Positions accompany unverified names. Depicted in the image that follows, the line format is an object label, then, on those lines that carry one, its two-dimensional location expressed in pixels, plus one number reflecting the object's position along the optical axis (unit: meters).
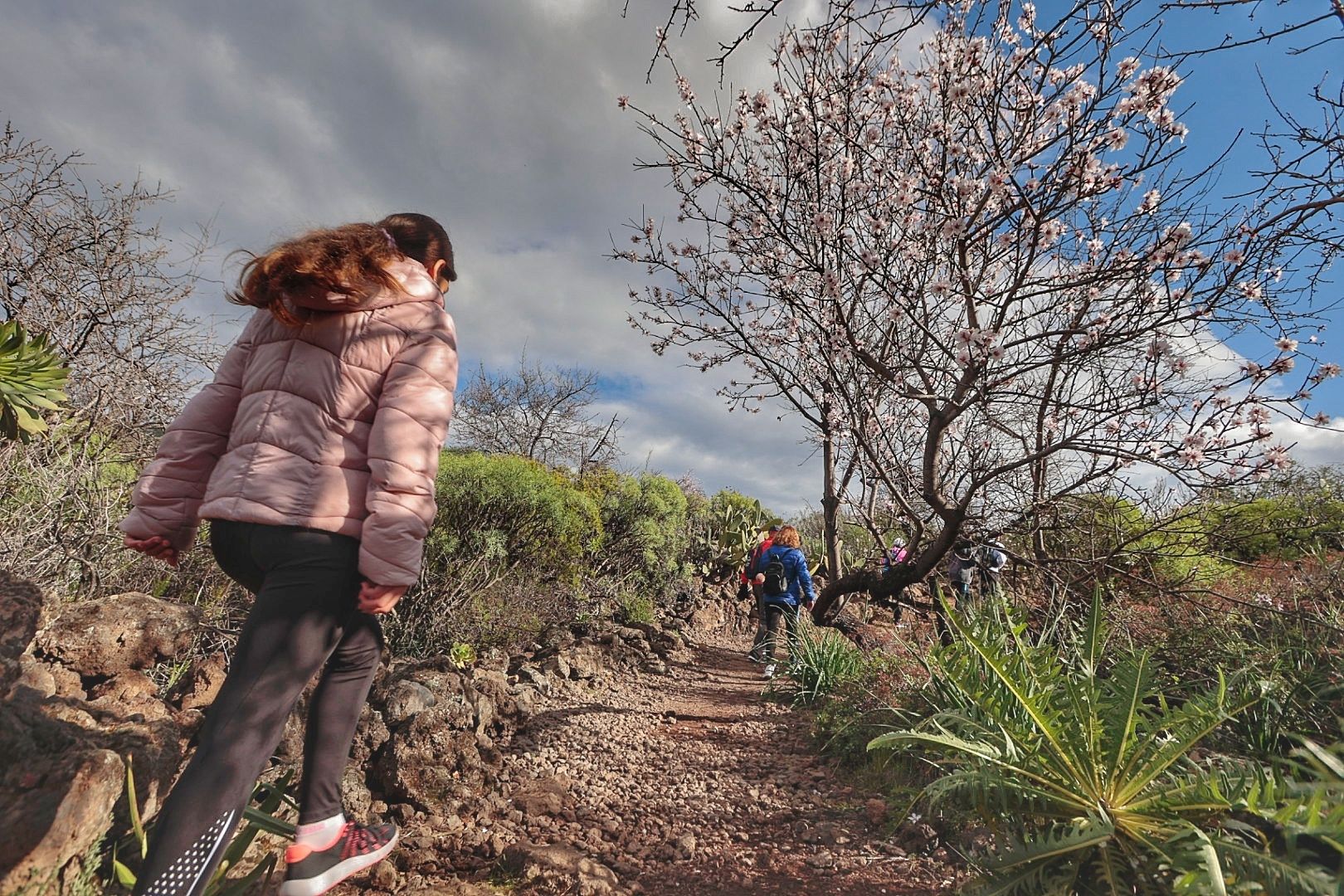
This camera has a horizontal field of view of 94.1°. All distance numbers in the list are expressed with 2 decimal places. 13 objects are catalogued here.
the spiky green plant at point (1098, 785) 1.51
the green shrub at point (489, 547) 5.32
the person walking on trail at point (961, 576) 7.95
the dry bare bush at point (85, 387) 3.80
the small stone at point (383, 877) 2.18
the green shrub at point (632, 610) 8.17
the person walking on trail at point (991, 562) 4.56
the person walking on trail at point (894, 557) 5.44
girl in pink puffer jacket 1.53
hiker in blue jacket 7.05
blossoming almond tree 3.58
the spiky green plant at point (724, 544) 11.62
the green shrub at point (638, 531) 8.84
